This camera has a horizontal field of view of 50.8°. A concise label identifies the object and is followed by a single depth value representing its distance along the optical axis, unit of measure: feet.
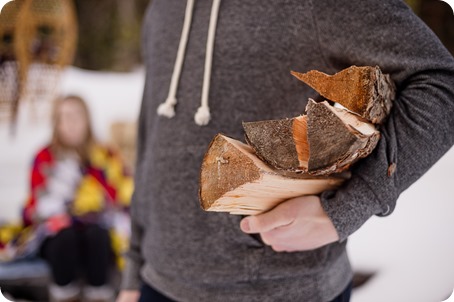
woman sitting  7.27
